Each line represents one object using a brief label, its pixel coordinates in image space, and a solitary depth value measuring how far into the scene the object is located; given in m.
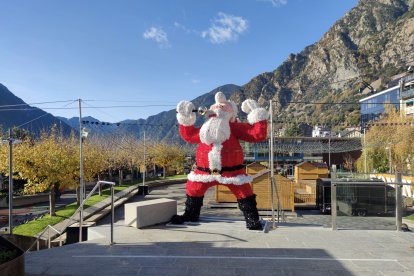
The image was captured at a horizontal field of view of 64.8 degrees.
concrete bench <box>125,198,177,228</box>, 9.30
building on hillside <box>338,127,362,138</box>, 62.57
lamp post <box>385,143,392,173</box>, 26.49
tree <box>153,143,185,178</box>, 43.19
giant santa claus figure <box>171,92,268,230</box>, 9.15
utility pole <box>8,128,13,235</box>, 11.61
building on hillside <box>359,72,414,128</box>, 47.41
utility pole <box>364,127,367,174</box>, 30.97
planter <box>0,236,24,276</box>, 4.33
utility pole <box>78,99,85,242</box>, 17.84
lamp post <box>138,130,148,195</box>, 26.48
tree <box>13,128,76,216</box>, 17.86
